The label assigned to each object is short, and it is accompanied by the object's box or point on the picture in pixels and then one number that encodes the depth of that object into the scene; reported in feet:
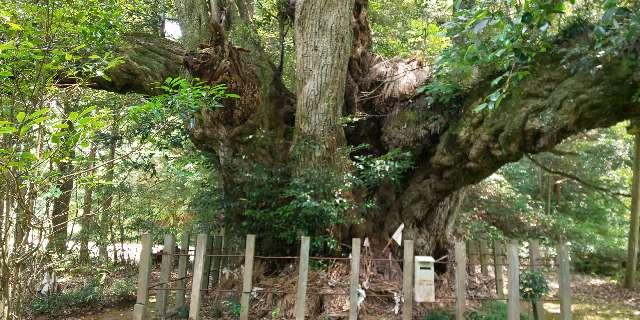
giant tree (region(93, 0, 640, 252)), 14.06
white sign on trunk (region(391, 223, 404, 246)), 15.55
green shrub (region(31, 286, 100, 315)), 21.57
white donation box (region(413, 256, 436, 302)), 12.77
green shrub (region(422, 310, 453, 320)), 15.64
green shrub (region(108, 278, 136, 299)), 24.64
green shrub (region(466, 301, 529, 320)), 16.27
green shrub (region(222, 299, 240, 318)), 16.36
